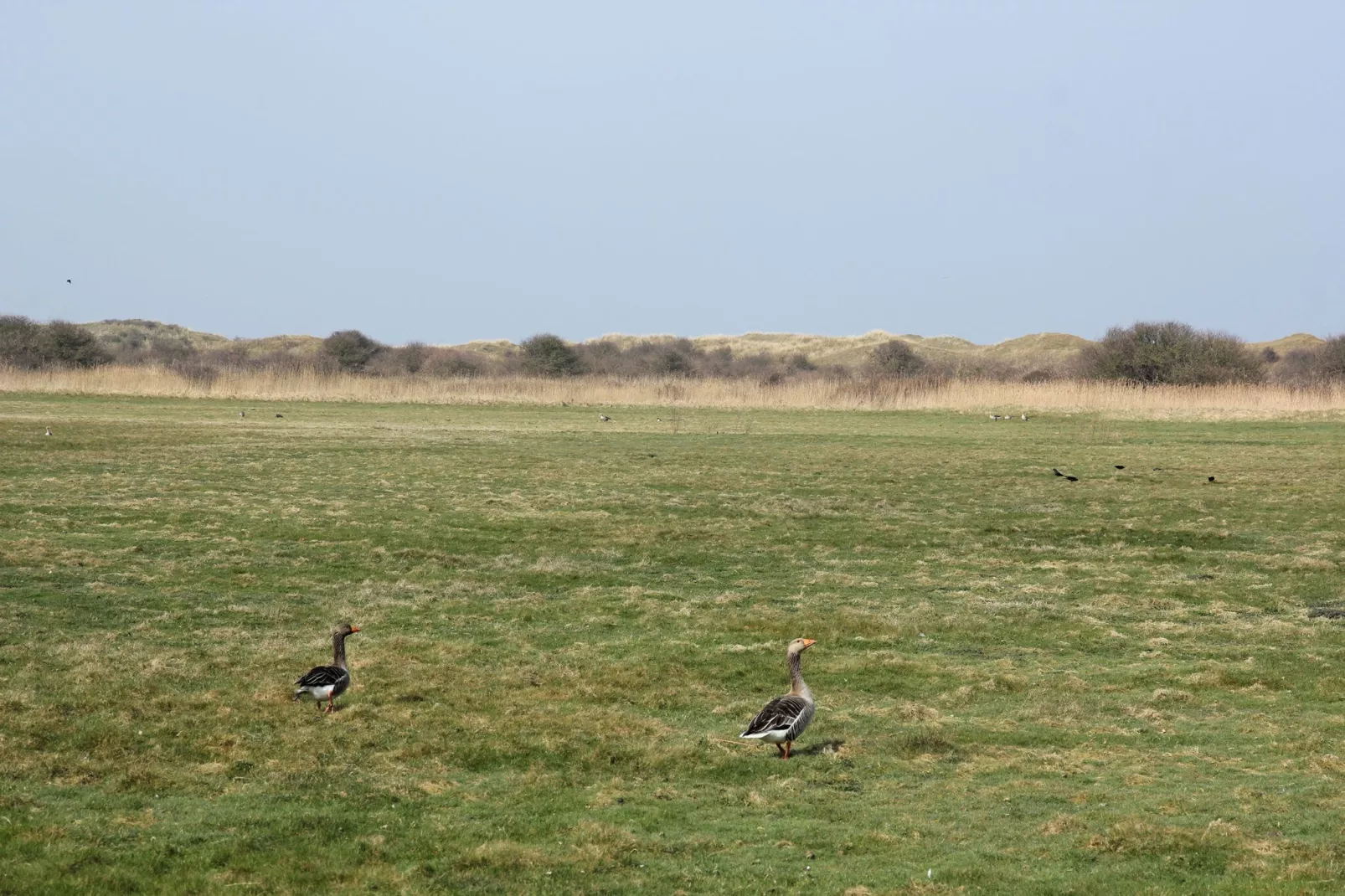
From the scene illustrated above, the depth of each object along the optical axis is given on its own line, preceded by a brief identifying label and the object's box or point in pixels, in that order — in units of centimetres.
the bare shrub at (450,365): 9569
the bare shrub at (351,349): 10812
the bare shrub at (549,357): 10269
